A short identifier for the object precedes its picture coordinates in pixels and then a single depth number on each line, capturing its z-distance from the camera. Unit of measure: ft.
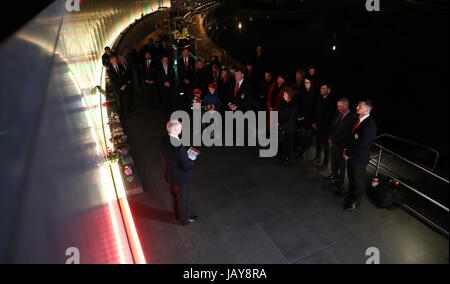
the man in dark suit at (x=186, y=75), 26.68
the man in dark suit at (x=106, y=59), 24.69
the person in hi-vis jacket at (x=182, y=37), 35.35
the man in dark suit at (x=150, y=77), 27.14
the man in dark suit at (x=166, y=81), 26.04
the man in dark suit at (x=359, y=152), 14.96
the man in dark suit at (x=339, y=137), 16.55
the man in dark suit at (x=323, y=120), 18.42
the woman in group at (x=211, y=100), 22.22
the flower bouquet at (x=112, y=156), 18.34
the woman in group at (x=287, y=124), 18.85
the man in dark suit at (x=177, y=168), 13.91
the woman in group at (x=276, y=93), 20.94
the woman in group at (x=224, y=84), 24.47
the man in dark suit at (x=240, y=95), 22.04
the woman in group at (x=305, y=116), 19.94
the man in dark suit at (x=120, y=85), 24.97
